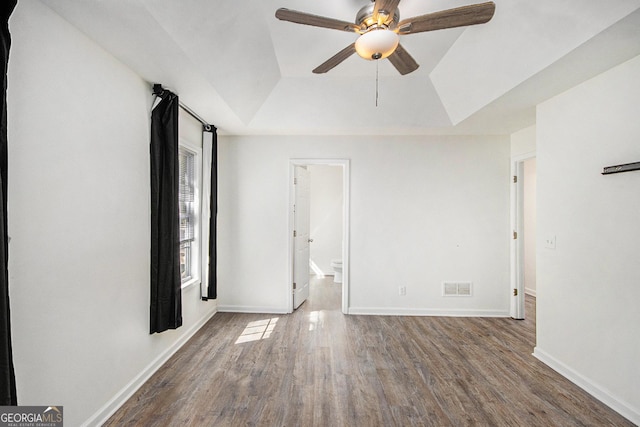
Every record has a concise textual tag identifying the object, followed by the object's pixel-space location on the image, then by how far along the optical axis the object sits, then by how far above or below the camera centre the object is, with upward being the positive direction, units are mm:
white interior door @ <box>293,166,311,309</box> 4152 -305
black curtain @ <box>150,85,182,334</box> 2441 +12
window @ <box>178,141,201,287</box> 3268 +19
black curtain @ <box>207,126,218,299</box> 3555 -60
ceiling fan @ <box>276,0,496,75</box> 1612 +1114
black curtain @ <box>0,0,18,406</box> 1203 -180
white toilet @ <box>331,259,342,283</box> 5636 -1034
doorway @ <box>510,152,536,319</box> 3863 -340
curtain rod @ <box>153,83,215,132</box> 2455 +1064
